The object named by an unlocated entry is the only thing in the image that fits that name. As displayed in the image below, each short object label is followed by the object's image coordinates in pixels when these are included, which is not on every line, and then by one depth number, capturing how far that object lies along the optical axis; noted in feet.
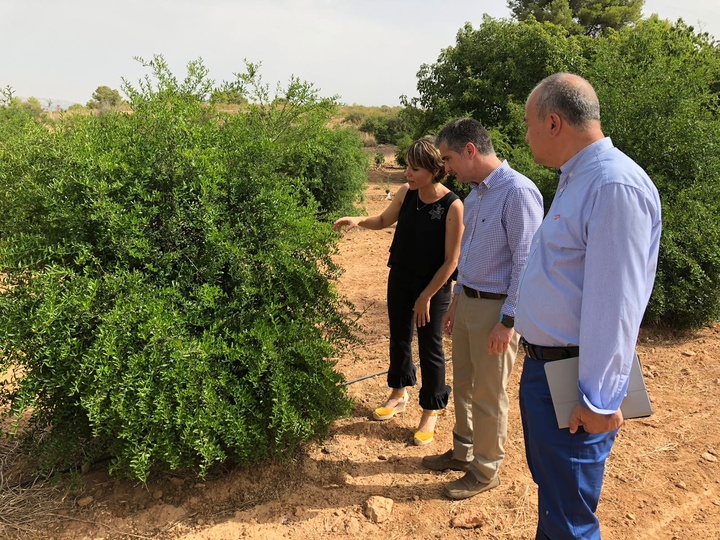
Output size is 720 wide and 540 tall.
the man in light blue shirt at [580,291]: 5.46
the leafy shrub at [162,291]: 8.75
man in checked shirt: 9.09
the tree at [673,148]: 18.52
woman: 10.74
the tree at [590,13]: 81.92
